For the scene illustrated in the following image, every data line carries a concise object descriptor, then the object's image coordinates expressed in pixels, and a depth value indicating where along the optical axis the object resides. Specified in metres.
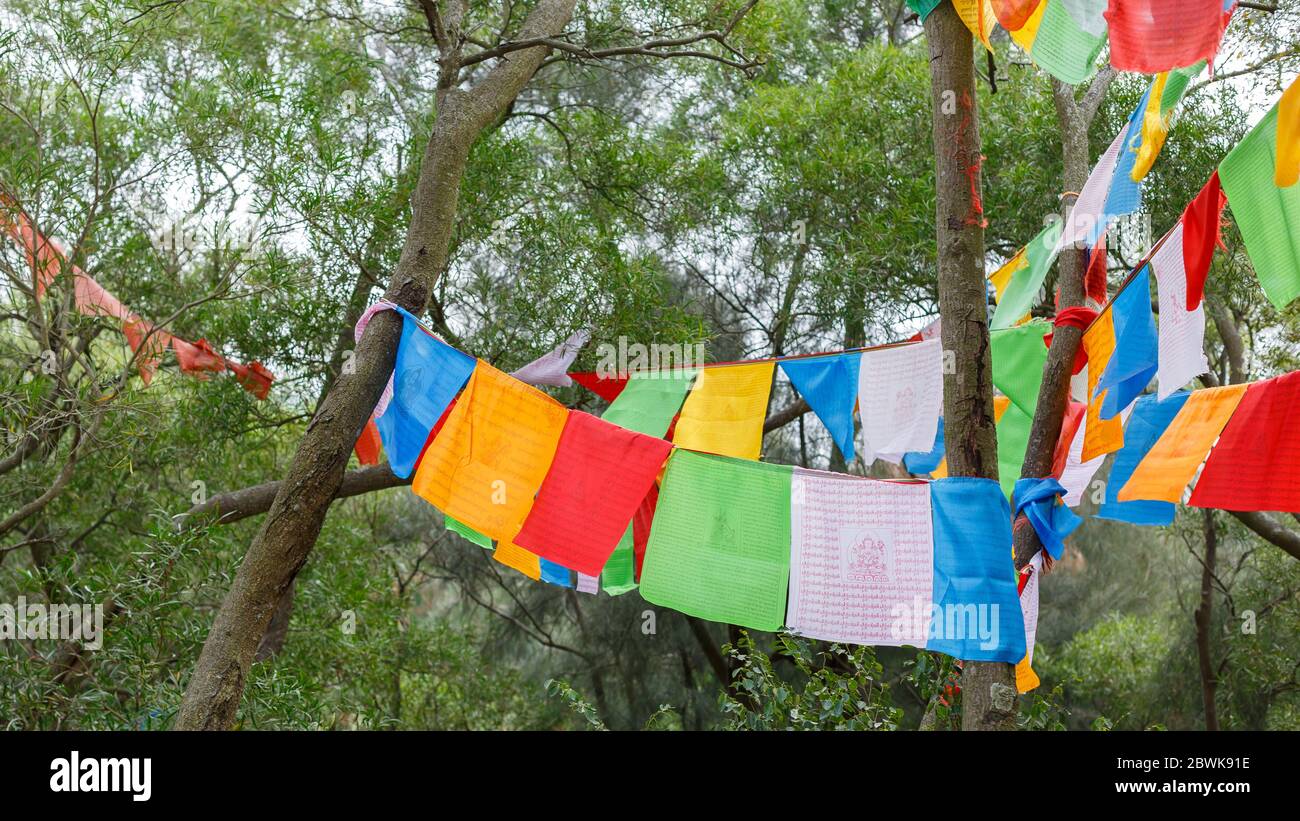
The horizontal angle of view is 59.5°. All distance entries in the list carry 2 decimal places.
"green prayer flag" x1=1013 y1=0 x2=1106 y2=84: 3.72
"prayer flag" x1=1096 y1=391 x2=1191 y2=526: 4.41
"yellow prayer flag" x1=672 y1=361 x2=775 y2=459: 4.80
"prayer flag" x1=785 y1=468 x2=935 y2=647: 3.59
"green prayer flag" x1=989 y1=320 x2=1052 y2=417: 5.09
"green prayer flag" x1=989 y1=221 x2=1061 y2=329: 4.98
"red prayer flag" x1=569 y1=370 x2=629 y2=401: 5.36
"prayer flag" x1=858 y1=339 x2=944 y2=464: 4.62
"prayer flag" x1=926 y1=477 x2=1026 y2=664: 3.49
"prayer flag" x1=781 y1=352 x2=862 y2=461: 4.83
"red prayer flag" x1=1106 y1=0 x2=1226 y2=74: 3.19
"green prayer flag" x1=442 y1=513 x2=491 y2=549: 4.69
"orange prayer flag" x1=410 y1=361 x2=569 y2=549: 3.94
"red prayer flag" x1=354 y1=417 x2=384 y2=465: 5.90
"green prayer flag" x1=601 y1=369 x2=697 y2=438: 5.03
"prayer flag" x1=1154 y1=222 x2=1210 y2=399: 3.30
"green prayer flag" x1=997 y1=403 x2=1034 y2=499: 5.35
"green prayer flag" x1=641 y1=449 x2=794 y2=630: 3.67
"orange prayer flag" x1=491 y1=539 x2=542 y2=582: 4.38
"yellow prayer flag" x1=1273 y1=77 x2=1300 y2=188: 2.90
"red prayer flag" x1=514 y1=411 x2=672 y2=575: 3.85
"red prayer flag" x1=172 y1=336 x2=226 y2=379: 5.79
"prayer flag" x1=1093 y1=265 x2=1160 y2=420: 3.73
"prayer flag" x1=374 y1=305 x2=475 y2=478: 4.06
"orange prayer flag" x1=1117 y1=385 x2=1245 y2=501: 3.86
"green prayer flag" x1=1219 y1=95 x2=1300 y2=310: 3.05
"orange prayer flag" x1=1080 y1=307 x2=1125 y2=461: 4.00
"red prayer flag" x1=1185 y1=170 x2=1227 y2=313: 3.28
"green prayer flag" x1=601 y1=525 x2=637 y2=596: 4.72
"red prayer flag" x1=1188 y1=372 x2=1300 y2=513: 3.57
